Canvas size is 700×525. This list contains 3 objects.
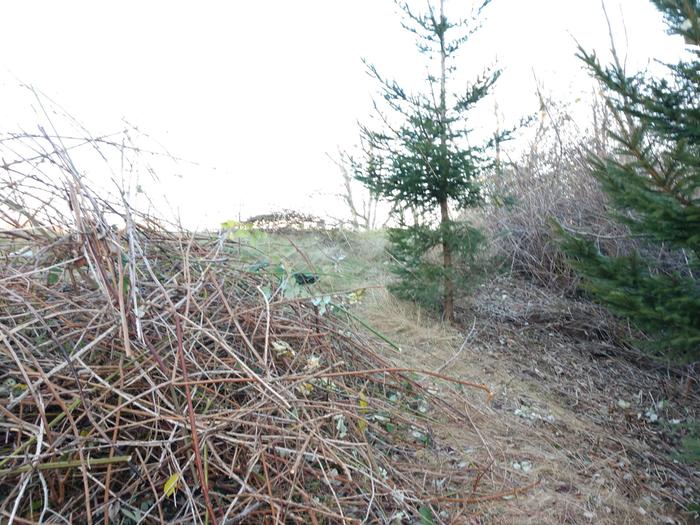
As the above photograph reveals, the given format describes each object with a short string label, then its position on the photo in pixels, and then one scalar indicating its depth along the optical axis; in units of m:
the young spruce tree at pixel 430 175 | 4.80
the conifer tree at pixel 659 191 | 2.60
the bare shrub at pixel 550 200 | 6.13
